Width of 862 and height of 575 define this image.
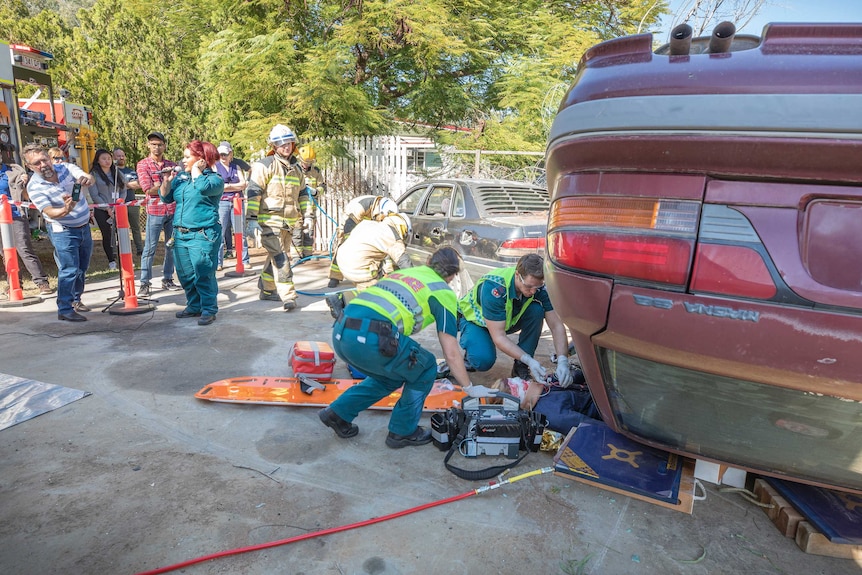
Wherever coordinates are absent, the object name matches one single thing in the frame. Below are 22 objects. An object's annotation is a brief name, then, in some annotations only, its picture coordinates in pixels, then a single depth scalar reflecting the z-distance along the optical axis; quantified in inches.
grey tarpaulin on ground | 128.8
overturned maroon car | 55.4
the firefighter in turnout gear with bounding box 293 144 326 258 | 253.3
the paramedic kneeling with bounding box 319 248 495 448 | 111.4
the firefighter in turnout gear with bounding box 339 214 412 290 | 180.9
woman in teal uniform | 205.8
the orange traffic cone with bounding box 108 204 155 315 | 220.7
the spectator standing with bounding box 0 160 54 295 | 249.8
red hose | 81.2
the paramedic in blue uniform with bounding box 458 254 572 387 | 142.7
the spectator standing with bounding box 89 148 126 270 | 302.5
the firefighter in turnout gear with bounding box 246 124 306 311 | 237.0
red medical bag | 148.1
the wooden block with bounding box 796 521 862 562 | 84.3
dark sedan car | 224.7
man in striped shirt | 200.2
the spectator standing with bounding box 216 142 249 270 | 315.6
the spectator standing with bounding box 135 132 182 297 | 255.0
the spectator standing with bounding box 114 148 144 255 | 317.1
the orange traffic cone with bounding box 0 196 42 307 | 227.9
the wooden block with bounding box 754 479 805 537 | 89.3
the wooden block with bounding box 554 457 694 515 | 93.5
